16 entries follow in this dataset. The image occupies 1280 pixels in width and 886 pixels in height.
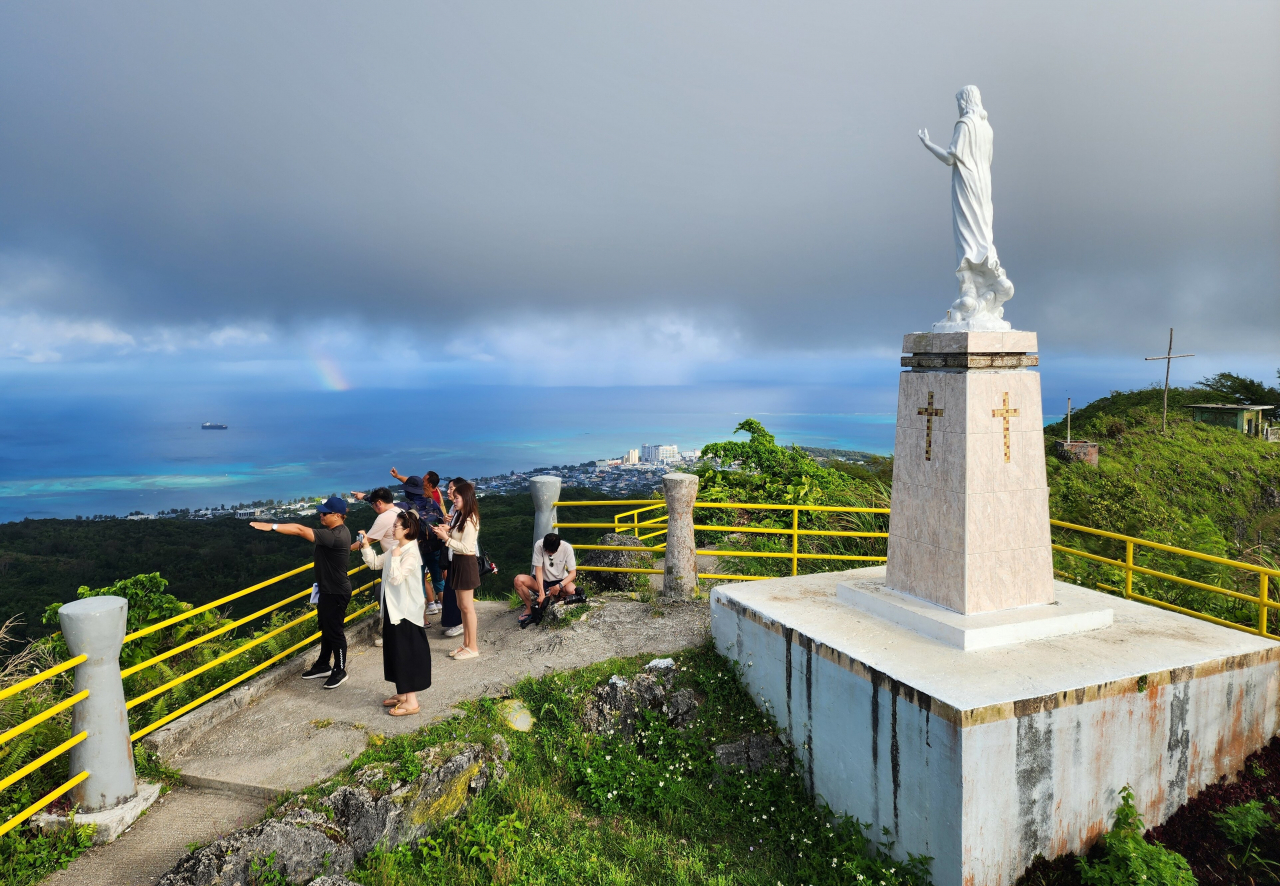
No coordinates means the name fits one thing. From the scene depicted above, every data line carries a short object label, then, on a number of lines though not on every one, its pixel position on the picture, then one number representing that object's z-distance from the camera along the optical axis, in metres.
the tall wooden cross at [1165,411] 31.84
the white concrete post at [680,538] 9.42
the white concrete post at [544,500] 10.41
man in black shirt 6.98
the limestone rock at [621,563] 11.16
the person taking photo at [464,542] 7.73
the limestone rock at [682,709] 7.22
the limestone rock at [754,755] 6.74
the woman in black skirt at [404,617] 6.36
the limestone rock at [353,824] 4.62
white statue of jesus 6.71
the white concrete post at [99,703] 5.09
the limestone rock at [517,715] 6.86
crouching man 9.25
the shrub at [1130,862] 4.84
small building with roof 34.41
